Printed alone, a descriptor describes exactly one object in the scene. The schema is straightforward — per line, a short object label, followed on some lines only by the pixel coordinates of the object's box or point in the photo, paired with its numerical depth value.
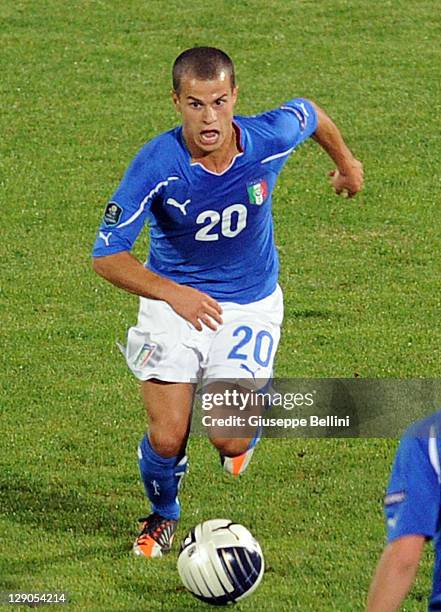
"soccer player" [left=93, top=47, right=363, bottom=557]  15.41
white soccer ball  13.99
